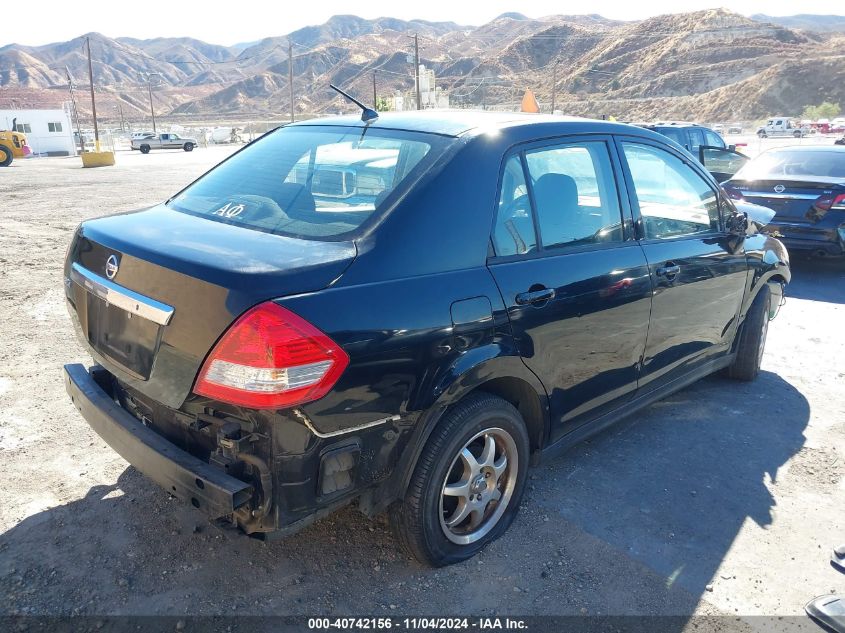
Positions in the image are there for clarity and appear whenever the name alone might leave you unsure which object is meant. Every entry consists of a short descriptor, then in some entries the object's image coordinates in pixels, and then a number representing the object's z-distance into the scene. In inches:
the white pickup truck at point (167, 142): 1935.3
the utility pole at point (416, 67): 1854.1
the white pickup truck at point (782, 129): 2103.3
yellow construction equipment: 1250.7
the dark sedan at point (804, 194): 313.7
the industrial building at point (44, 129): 1927.9
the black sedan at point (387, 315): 85.6
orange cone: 524.7
